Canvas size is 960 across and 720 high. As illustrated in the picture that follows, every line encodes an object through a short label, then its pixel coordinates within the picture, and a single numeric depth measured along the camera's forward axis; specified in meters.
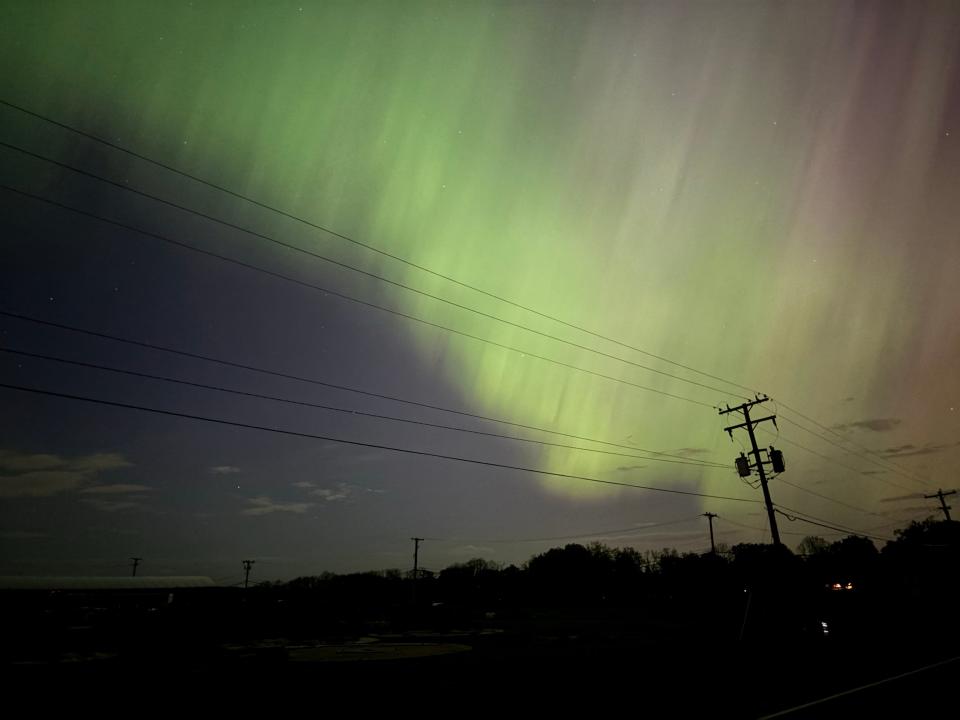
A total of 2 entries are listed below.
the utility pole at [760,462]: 33.97
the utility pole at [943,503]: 70.25
